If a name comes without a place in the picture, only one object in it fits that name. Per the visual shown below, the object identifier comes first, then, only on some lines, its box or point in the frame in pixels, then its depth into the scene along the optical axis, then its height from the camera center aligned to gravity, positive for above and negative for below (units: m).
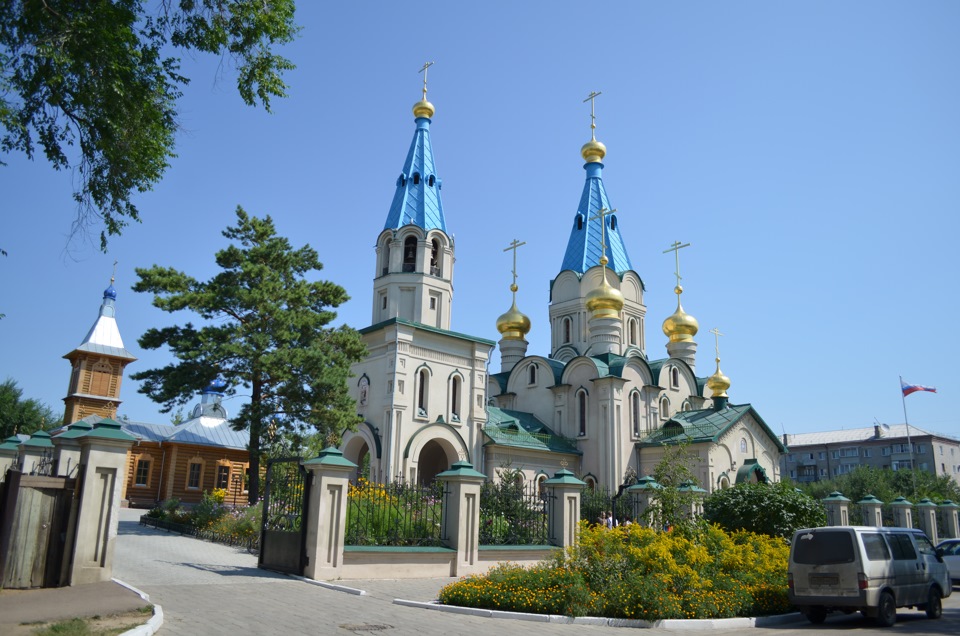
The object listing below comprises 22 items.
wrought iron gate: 11.90 -0.35
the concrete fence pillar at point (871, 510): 21.48 +0.03
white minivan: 9.75 -0.84
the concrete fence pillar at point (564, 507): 14.75 -0.08
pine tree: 19.80 +3.99
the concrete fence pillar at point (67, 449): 10.33 +0.60
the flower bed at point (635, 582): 9.47 -1.04
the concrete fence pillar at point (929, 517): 23.59 -0.15
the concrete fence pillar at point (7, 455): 13.79 +0.63
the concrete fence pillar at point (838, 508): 20.11 +0.06
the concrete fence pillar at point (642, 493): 15.68 +0.26
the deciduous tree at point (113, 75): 7.77 +4.60
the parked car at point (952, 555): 16.38 -0.93
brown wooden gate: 8.88 -0.48
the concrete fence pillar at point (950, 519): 24.56 -0.20
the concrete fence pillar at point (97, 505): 9.28 -0.17
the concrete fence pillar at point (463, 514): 12.99 -0.24
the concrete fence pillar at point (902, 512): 22.34 -0.02
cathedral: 25.31 +4.92
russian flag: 39.75 +6.51
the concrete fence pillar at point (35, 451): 13.54 +0.72
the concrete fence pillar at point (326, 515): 11.45 -0.27
